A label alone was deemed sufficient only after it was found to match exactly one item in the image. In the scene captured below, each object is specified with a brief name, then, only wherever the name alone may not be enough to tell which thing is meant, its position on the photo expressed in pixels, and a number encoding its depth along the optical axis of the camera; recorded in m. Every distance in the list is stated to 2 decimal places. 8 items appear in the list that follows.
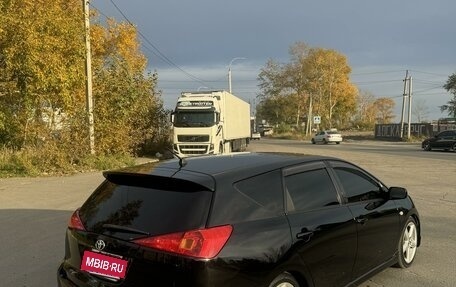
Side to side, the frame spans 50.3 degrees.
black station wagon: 3.30
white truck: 24.88
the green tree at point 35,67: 17.33
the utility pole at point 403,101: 58.36
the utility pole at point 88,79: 18.92
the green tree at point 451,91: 70.24
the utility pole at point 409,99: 56.72
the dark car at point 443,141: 33.80
